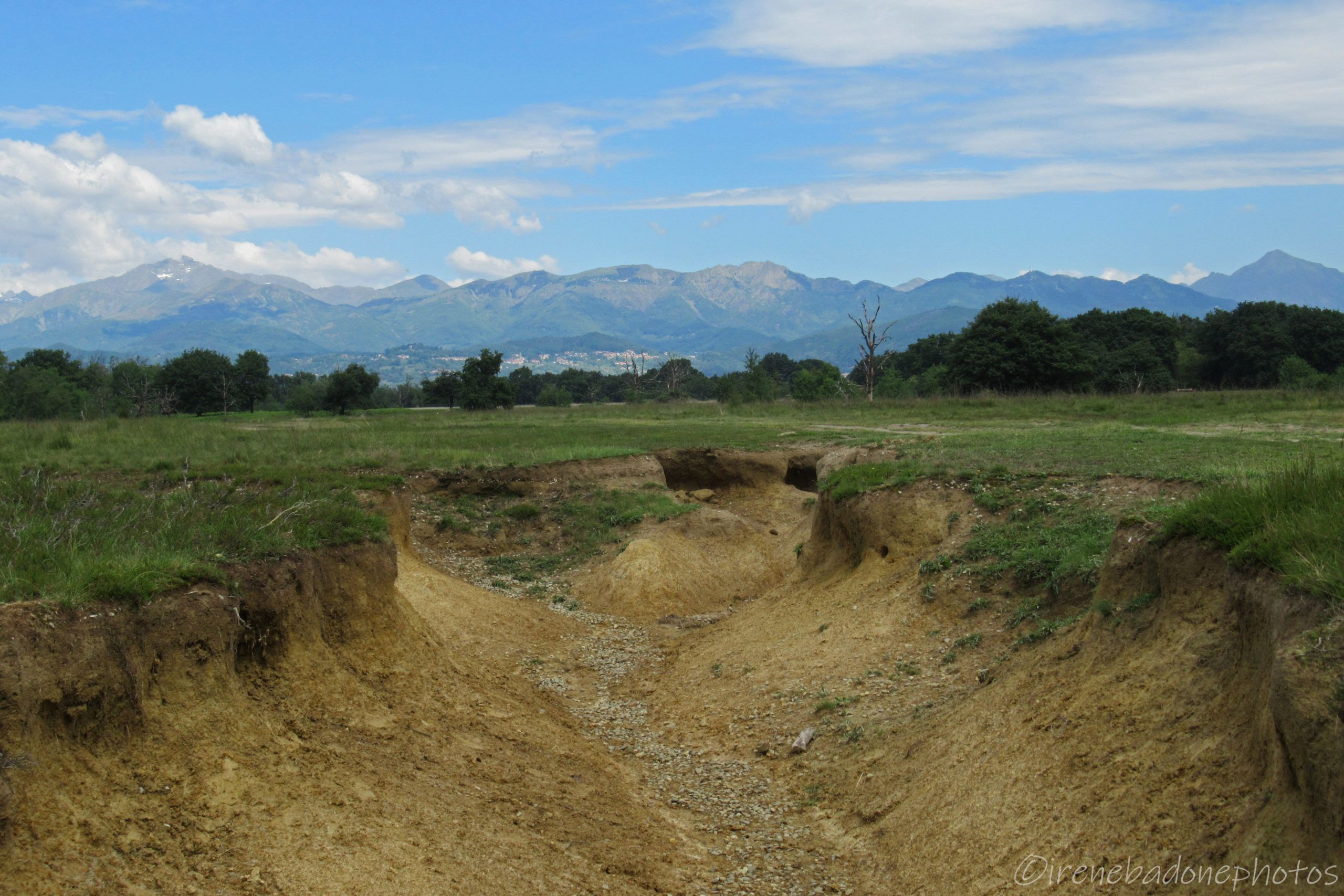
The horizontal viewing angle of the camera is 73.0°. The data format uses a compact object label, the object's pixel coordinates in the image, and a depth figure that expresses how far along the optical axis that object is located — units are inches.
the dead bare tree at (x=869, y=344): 2336.4
